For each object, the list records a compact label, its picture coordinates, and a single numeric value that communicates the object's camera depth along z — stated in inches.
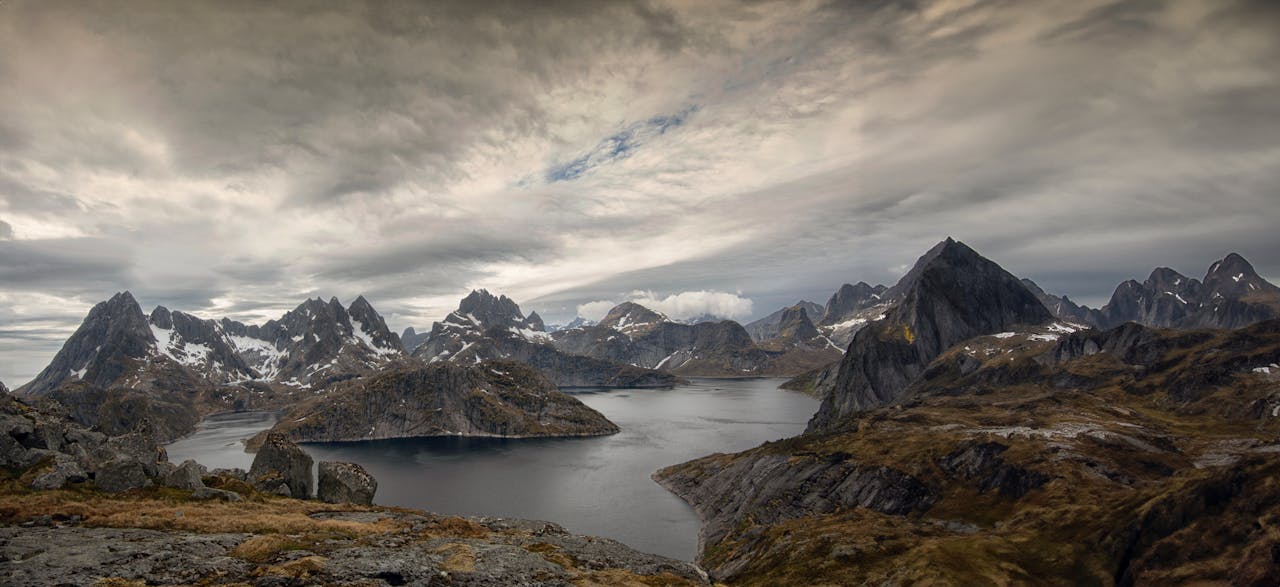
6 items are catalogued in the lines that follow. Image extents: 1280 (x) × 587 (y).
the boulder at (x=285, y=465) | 3235.7
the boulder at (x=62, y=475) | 2064.5
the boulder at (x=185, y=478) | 2298.2
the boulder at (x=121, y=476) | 2159.2
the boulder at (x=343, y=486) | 2952.8
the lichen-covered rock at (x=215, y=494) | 2203.5
